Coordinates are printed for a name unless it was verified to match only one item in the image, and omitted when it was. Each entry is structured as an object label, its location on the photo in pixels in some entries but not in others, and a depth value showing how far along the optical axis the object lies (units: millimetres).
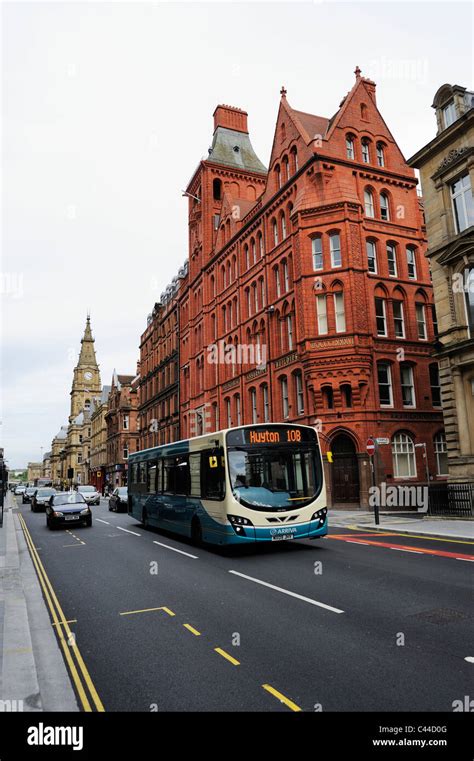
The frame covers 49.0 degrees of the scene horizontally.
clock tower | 153250
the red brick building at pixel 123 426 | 80125
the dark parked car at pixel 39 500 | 36344
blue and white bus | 12375
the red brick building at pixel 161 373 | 54719
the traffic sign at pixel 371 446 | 20516
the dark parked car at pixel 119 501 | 32281
